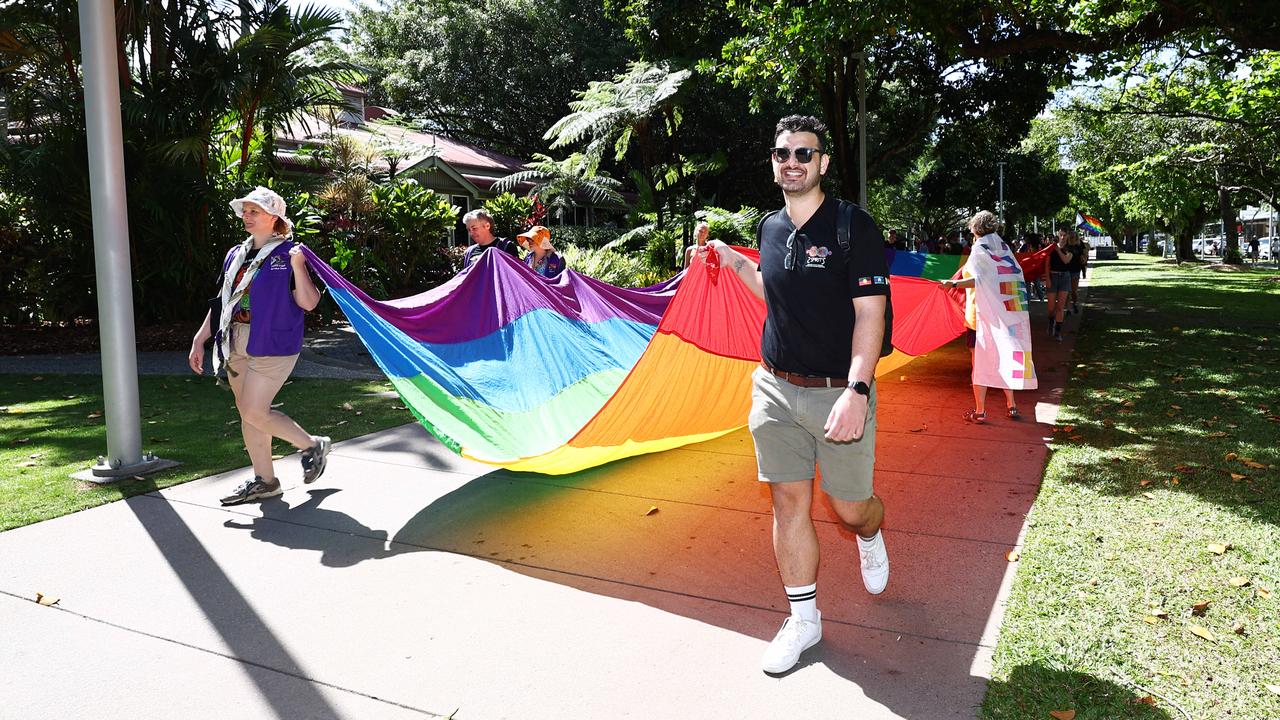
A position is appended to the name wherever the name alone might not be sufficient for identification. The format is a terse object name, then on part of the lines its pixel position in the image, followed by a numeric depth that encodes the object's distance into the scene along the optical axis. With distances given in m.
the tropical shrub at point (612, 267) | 16.41
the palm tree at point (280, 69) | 12.40
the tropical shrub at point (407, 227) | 17.14
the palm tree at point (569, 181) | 23.39
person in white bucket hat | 5.03
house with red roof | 23.66
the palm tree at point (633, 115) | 20.78
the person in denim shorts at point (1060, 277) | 13.77
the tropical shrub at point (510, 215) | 22.64
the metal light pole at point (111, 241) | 5.74
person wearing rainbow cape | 7.39
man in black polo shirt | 3.17
